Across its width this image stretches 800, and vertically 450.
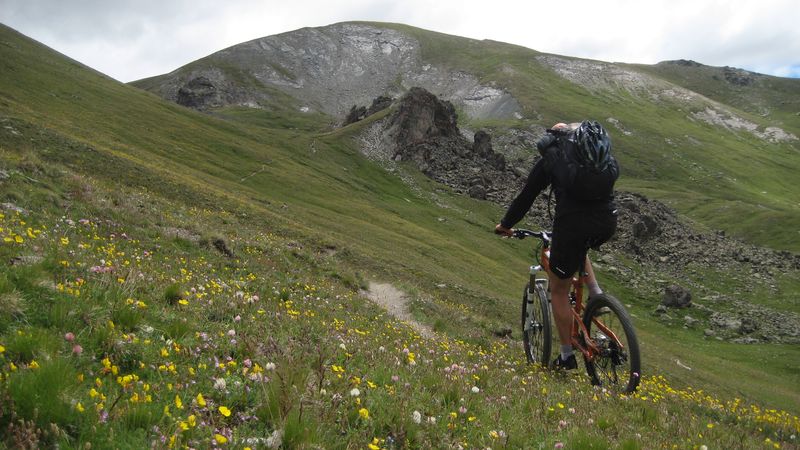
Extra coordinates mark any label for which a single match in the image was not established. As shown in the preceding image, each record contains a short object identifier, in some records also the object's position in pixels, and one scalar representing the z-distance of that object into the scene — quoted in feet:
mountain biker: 25.30
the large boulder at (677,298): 194.59
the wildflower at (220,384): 14.65
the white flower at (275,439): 12.59
